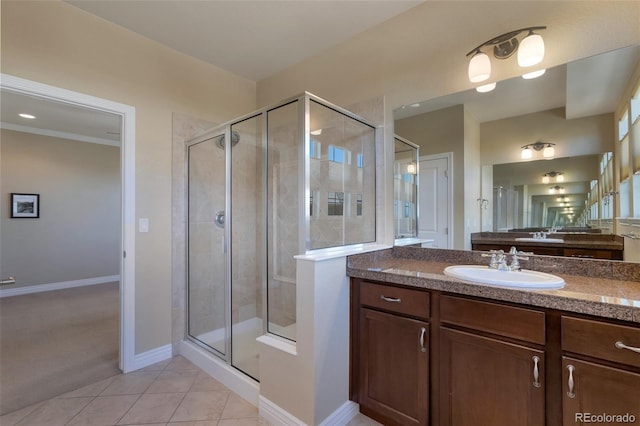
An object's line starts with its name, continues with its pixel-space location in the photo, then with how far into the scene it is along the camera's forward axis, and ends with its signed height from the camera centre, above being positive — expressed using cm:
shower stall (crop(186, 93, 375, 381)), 193 +3
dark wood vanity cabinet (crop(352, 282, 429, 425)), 145 -77
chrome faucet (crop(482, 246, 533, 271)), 157 -26
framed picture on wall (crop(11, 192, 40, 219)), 431 +13
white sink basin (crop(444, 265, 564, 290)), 122 -32
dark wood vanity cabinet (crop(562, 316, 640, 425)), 98 -57
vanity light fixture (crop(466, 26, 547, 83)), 153 +93
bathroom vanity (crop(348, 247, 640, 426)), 103 -58
